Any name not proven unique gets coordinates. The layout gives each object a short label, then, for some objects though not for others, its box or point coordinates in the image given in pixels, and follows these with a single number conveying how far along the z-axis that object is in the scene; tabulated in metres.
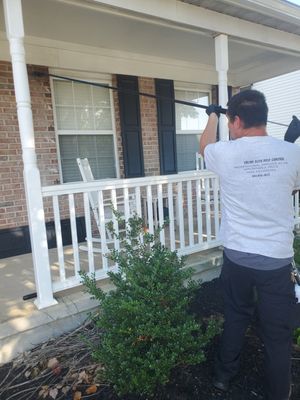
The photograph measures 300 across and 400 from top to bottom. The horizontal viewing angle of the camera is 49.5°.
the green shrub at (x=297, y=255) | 2.41
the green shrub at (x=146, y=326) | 1.78
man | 1.61
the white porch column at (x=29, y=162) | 2.49
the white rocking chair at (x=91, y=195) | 3.88
